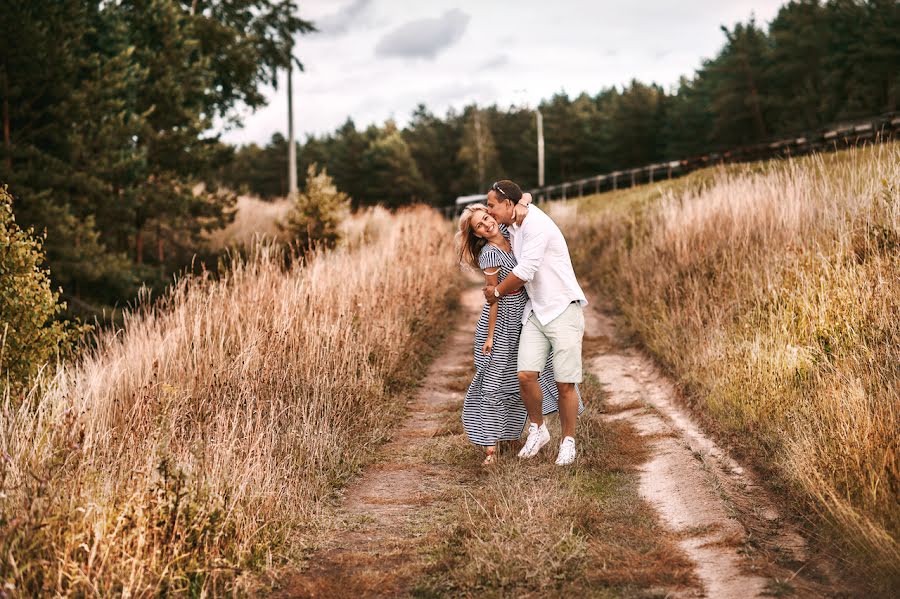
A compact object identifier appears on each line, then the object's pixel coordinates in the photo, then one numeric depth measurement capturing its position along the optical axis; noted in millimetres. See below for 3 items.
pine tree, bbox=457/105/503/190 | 65875
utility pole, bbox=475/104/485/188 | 65625
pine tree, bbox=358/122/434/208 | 65500
